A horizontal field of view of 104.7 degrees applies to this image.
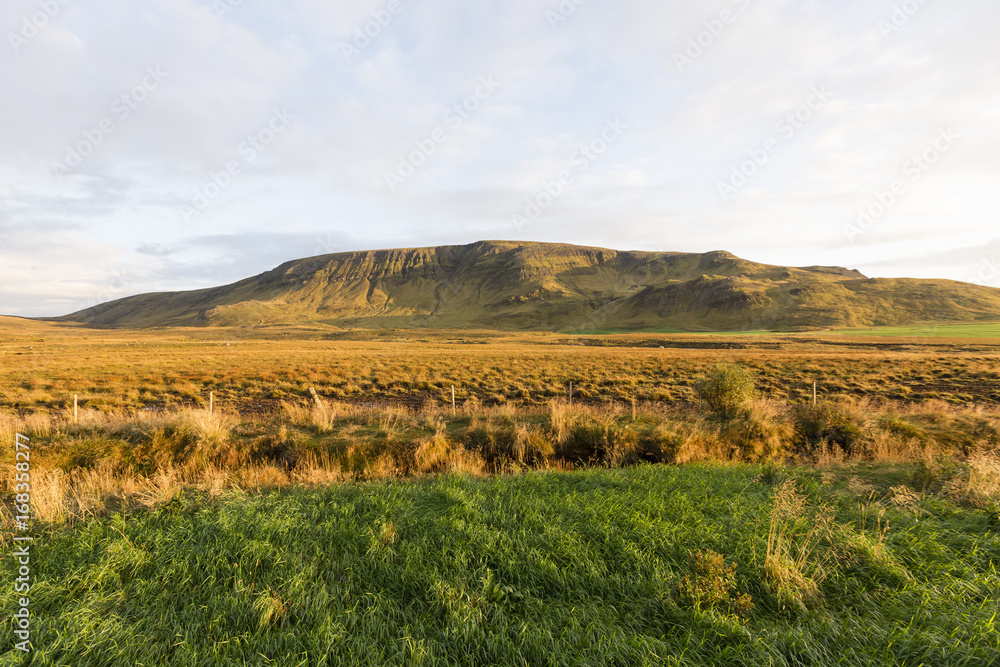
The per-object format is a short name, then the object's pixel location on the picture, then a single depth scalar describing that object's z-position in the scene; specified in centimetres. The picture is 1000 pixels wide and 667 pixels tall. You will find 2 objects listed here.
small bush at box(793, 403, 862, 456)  1166
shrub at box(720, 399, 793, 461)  1127
